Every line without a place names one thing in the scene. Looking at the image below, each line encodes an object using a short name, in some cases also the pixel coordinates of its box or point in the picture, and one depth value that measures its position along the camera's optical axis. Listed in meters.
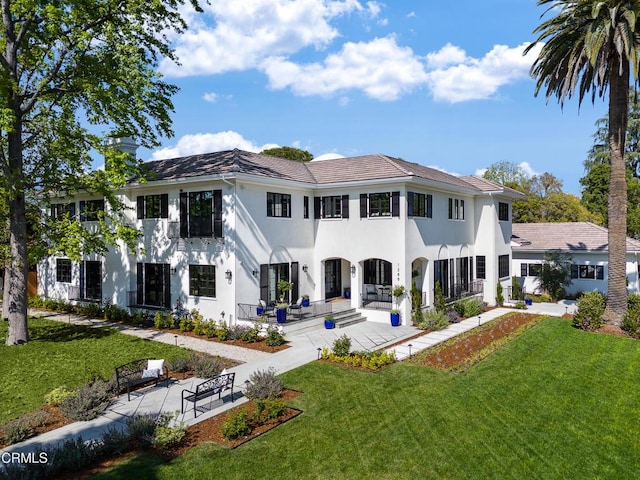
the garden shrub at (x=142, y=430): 8.80
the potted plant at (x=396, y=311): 20.69
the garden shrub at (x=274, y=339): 16.81
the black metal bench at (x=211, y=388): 10.50
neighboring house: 28.97
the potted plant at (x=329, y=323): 19.77
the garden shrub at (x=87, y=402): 10.30
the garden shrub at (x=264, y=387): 11.22
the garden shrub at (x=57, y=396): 11.13
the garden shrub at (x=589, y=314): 19.78
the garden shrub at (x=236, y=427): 9.11
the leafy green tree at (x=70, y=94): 16.52
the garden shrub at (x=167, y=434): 8.69
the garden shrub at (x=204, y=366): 13.09
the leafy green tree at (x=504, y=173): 68.69
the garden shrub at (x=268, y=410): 9.88
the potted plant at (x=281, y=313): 18.47
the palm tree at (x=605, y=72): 18.48
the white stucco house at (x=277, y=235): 19.73
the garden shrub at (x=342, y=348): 14.71
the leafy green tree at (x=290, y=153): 50.09
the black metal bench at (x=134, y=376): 11.80
